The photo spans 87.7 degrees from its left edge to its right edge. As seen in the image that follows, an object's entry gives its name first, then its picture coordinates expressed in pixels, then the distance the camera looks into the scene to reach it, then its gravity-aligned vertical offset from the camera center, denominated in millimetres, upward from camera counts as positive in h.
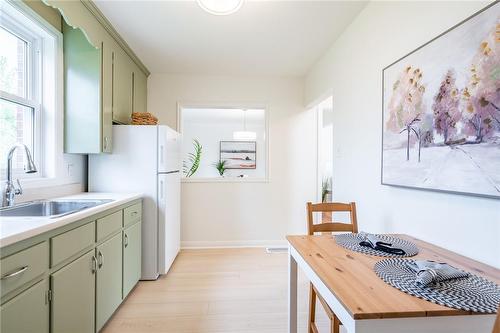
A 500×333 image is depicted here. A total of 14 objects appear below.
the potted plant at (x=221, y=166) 6811 -24
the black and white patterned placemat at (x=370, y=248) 1224 -406
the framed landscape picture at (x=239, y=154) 6922 +300
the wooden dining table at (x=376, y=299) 737 -414
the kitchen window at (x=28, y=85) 1812 +617
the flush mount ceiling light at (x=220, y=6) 1738 +1079
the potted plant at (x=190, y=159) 6512 +152
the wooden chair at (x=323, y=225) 1707 -420
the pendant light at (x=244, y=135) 5695 +664
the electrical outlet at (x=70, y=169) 2362 -47
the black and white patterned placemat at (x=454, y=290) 762 -401
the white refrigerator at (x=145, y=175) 2568 -103
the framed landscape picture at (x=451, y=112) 1073 +271
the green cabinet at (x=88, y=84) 2225 +711
